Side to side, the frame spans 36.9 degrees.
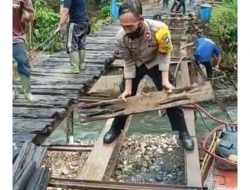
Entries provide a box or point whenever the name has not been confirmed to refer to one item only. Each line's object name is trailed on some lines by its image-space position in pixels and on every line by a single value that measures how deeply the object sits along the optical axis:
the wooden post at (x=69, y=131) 4.53
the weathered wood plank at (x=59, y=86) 3.57
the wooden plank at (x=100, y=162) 2.72
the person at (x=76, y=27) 3.90
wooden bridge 2.15
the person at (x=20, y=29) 2.78
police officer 2.44
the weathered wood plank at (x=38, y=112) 2.82
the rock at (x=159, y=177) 3.65
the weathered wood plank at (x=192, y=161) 2.61
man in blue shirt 5.24
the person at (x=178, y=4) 10.10
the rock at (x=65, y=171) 4.08
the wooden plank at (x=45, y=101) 3.09
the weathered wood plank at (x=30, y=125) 2.51
